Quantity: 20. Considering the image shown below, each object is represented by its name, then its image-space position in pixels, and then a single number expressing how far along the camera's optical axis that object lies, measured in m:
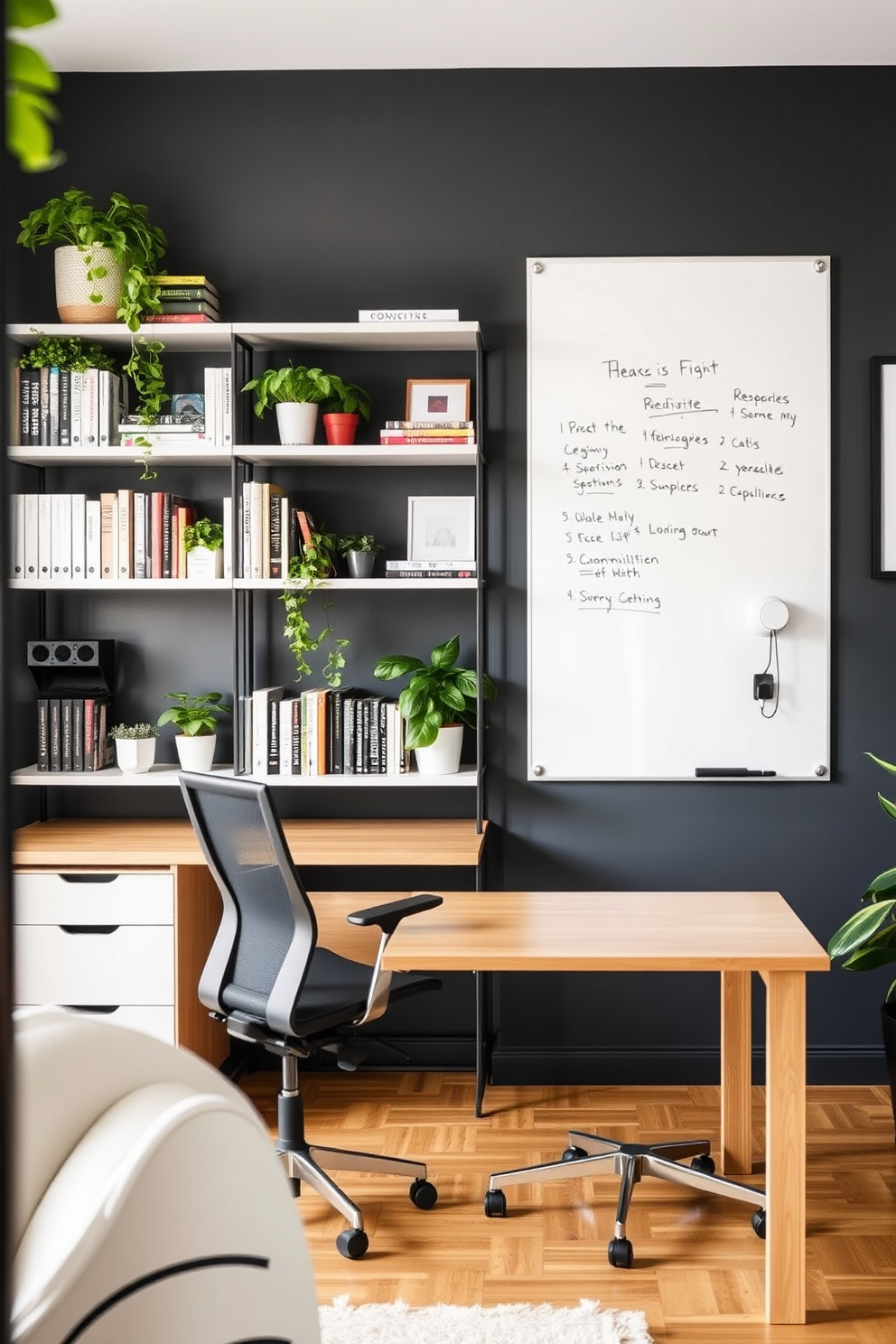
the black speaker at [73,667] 3.68
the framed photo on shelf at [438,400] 3.69
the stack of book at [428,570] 3.58
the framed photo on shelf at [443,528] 3.73
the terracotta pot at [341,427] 3.60
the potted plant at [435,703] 3.49
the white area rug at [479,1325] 2.31
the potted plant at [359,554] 3.63
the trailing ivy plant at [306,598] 3.51
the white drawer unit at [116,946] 3.31
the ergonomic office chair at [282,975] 2.67
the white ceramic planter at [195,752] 3.68
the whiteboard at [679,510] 3.73
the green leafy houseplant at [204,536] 3.59
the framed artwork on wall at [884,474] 3.71
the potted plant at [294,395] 3.52
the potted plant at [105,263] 3.55
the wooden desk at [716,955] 2.38
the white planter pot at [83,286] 3.59
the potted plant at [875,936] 3.08
